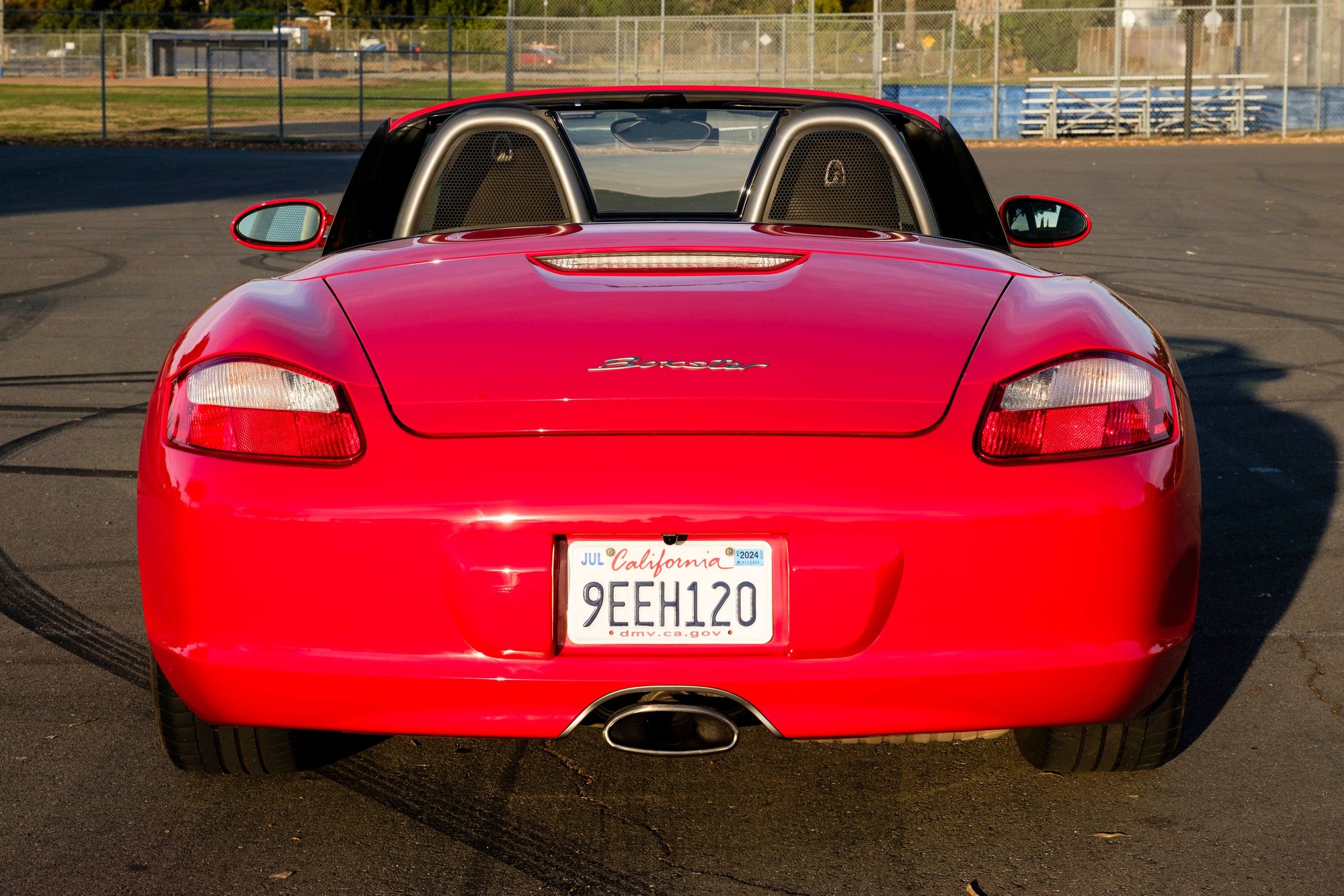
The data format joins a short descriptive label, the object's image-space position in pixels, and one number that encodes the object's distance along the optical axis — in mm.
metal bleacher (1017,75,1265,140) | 34594
